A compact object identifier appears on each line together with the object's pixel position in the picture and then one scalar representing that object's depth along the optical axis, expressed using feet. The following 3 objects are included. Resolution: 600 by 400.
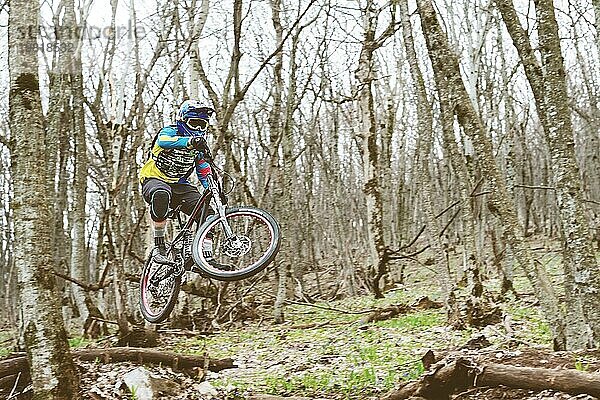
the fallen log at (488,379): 12.64
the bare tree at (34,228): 14.30
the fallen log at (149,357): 19.54
